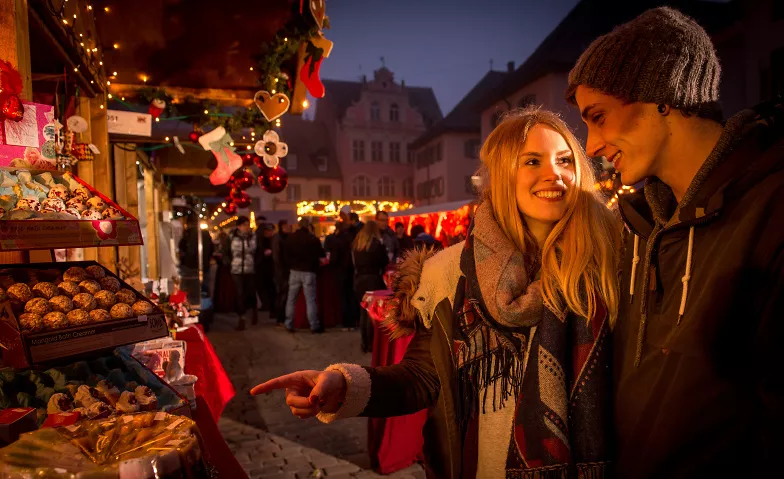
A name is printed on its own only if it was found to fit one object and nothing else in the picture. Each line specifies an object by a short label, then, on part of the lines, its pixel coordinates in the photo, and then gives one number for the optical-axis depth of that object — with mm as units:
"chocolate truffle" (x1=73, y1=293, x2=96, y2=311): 1930
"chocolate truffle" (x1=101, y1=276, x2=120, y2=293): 2154
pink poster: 1814
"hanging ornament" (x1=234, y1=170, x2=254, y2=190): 6906
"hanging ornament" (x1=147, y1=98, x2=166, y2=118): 4886
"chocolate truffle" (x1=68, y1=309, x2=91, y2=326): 1835
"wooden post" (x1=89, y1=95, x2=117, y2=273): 3904
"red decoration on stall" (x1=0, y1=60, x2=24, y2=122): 1750
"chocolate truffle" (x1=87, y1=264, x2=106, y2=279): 2196
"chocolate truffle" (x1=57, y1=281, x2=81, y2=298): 1973
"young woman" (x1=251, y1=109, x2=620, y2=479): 1389
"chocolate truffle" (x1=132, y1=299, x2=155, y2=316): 2051
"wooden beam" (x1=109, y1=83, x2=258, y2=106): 5118
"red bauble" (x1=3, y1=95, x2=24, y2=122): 1762
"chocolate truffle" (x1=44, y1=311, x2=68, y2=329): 1753
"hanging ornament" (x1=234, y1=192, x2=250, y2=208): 7230
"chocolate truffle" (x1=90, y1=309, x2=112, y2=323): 1910
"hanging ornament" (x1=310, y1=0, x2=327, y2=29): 3291
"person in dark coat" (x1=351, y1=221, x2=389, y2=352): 7867
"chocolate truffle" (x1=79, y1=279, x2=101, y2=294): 2051
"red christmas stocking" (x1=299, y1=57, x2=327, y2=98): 4332
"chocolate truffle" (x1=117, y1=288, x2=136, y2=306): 2084
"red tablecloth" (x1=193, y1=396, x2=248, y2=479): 1637
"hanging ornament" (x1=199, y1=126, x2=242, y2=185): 5660
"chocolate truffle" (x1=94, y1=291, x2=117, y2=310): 2012
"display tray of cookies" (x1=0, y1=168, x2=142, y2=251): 1691
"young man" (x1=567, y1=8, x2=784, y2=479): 1025
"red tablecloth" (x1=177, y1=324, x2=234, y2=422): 3182
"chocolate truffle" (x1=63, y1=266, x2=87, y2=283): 2082
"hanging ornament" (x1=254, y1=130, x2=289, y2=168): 5812
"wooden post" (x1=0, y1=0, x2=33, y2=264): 1938
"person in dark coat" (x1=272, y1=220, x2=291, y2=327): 9242
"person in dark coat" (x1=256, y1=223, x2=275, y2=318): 9938
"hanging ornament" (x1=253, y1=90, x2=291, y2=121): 4625
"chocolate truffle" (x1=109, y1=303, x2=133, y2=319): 1979
